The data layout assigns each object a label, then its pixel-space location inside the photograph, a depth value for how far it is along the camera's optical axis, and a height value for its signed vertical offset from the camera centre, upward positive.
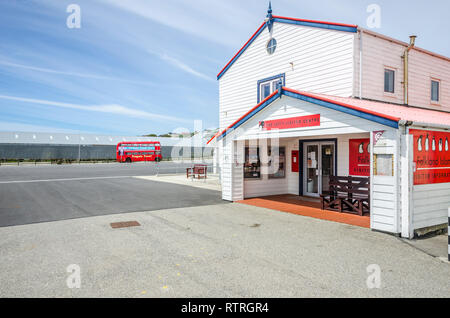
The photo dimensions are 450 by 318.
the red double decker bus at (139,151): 48.06 +0.98
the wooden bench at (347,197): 9.30 -1.28
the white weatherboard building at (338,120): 7.10 +1.10
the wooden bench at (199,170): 21.81 -0.92
